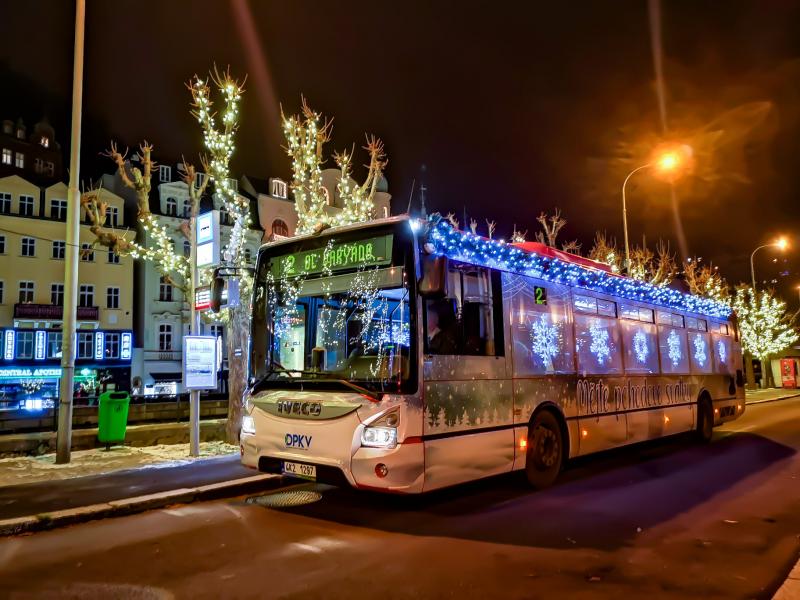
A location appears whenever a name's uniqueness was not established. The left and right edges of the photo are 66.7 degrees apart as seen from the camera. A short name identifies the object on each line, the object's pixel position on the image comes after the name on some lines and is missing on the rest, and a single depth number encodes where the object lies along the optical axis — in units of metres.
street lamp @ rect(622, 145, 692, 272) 17.47
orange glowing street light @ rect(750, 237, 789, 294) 33.25
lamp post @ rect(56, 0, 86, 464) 10.88
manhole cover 8.05
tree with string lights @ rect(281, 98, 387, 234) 15.22
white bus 6.55
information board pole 11.49
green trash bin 12.24
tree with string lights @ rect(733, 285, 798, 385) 39.94
